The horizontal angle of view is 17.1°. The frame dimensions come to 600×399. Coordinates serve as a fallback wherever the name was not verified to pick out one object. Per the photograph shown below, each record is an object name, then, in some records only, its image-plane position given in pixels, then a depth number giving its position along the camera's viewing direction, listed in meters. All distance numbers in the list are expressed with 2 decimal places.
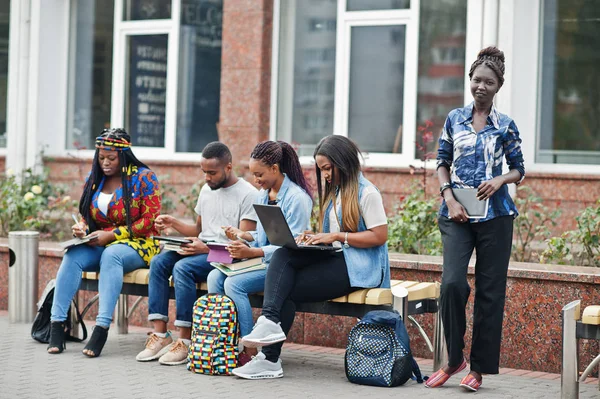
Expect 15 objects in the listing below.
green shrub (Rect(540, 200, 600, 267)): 15.70
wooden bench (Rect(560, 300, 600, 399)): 11.75
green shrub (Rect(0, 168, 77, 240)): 21.43
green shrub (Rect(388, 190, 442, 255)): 17.16
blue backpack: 12.59
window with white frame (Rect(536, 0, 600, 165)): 21.27
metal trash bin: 17.40
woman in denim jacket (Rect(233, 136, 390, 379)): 12.96
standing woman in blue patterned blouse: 12.27
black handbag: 15.38
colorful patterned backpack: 13.20
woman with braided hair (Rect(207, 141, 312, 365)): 13.47
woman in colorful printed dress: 14.75
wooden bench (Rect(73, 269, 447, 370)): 13.07
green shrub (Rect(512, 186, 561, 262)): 17.49
